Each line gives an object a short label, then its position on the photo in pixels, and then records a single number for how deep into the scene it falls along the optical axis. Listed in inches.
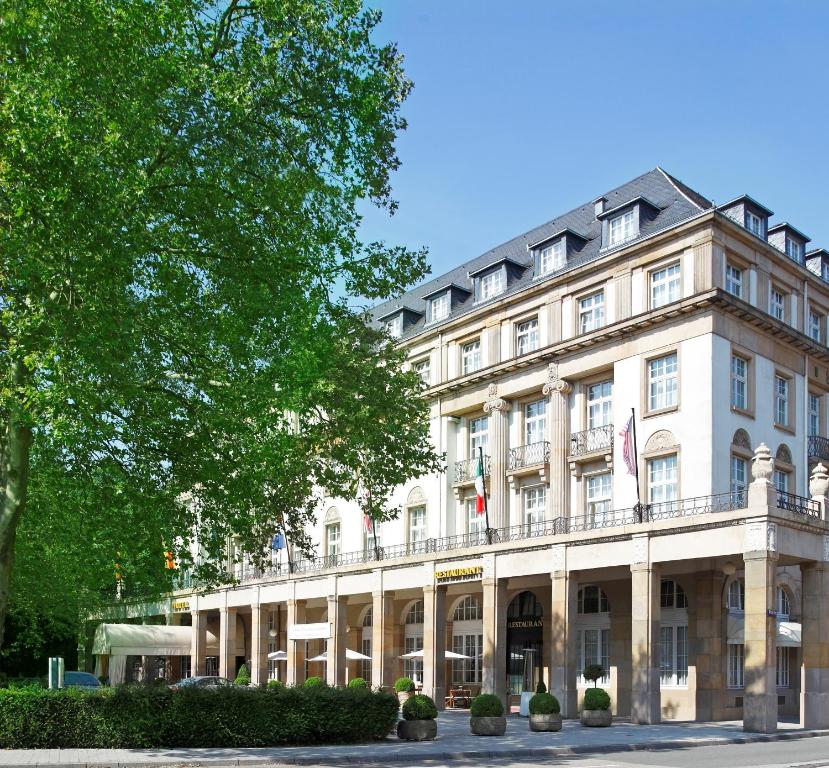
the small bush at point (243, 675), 2290.4
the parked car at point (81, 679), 1820.9
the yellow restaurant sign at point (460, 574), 1784.0
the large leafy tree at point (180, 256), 781.9
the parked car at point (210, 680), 1692.5
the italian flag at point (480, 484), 1716.3
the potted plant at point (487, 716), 1175.6
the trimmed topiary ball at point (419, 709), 1098.7
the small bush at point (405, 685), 1788.9
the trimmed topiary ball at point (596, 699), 1378.0
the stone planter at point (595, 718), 1374.3
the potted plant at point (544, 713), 1256.2
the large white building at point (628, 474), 1439.5
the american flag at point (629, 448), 1466.5
